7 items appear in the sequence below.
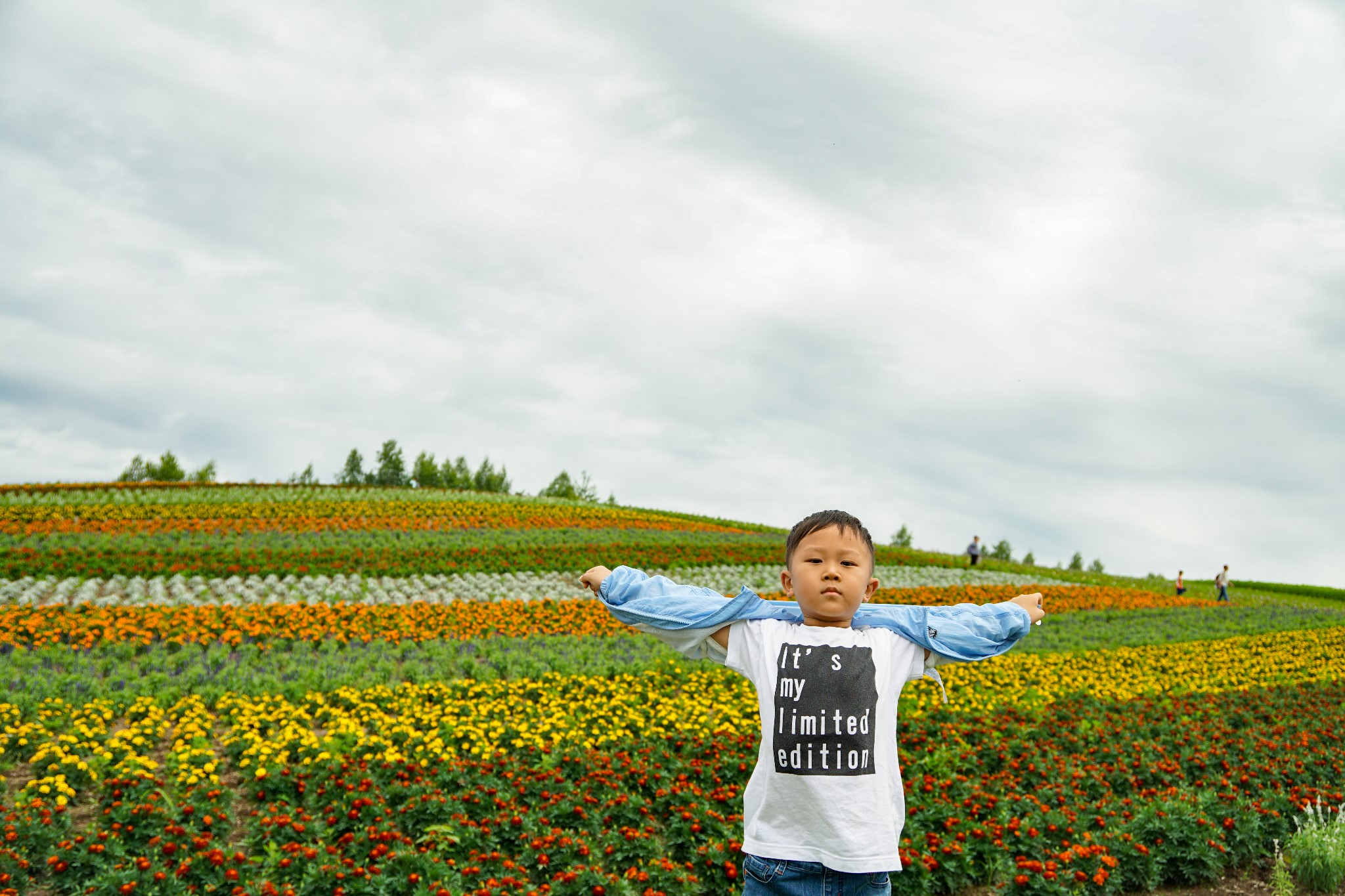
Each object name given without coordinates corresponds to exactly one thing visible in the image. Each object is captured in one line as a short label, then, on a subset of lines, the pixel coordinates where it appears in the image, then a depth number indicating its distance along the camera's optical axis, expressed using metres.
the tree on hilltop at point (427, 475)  37.31
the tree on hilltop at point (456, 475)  37.69
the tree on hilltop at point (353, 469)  37.09
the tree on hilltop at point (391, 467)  36.94
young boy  2.31
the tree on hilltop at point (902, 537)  43.06
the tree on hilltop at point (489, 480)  39.62
